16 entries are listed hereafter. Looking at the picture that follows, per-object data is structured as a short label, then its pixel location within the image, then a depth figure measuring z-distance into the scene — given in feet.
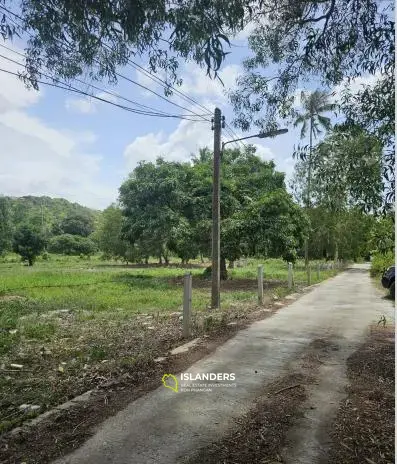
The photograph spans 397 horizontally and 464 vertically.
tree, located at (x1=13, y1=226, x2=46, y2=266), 136.15
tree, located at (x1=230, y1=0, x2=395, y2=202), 14.25
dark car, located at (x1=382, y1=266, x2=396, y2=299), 47.34
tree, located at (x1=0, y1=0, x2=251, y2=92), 9.73
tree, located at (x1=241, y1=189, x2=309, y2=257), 56.75
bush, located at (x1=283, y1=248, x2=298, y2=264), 57.88
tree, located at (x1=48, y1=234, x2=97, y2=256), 218.79
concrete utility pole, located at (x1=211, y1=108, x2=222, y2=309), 34.78
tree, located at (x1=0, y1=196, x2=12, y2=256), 158.71
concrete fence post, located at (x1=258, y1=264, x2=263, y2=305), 37.86
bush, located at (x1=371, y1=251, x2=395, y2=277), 73.55
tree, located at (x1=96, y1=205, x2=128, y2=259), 163.02
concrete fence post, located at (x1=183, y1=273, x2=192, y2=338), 23.38
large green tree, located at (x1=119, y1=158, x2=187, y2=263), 61.05
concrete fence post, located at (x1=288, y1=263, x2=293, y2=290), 51.80
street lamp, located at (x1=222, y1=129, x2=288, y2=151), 20.02
